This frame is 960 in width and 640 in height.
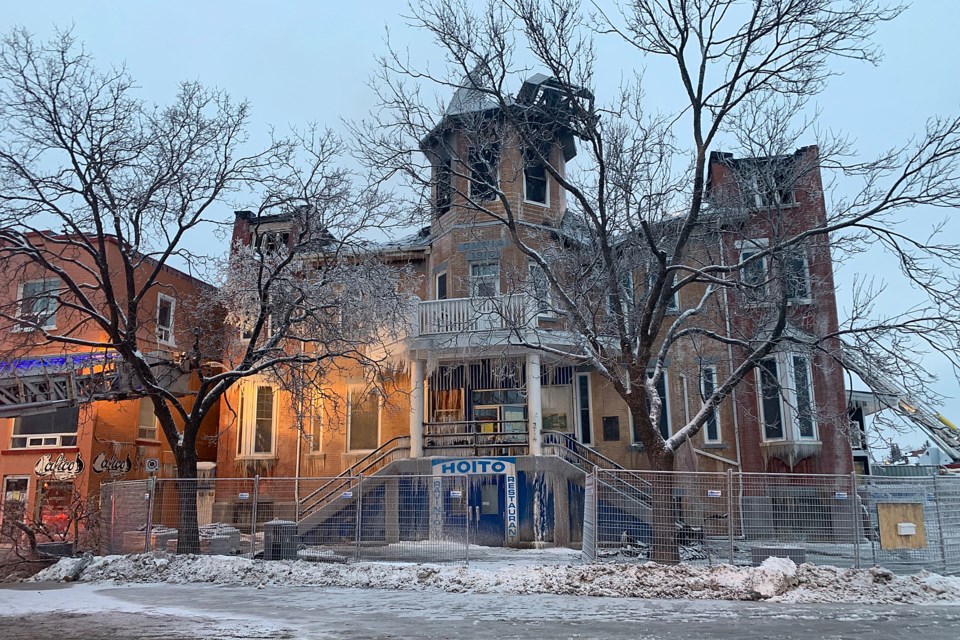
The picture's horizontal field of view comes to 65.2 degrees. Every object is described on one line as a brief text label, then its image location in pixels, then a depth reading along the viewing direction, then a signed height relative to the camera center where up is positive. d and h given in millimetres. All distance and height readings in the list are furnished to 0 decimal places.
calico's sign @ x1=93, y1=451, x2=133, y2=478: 22609 -50
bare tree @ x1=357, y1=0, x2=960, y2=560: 12883 +4885
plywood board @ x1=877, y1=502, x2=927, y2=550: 12016 -1114
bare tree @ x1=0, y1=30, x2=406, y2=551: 15289 +4594
